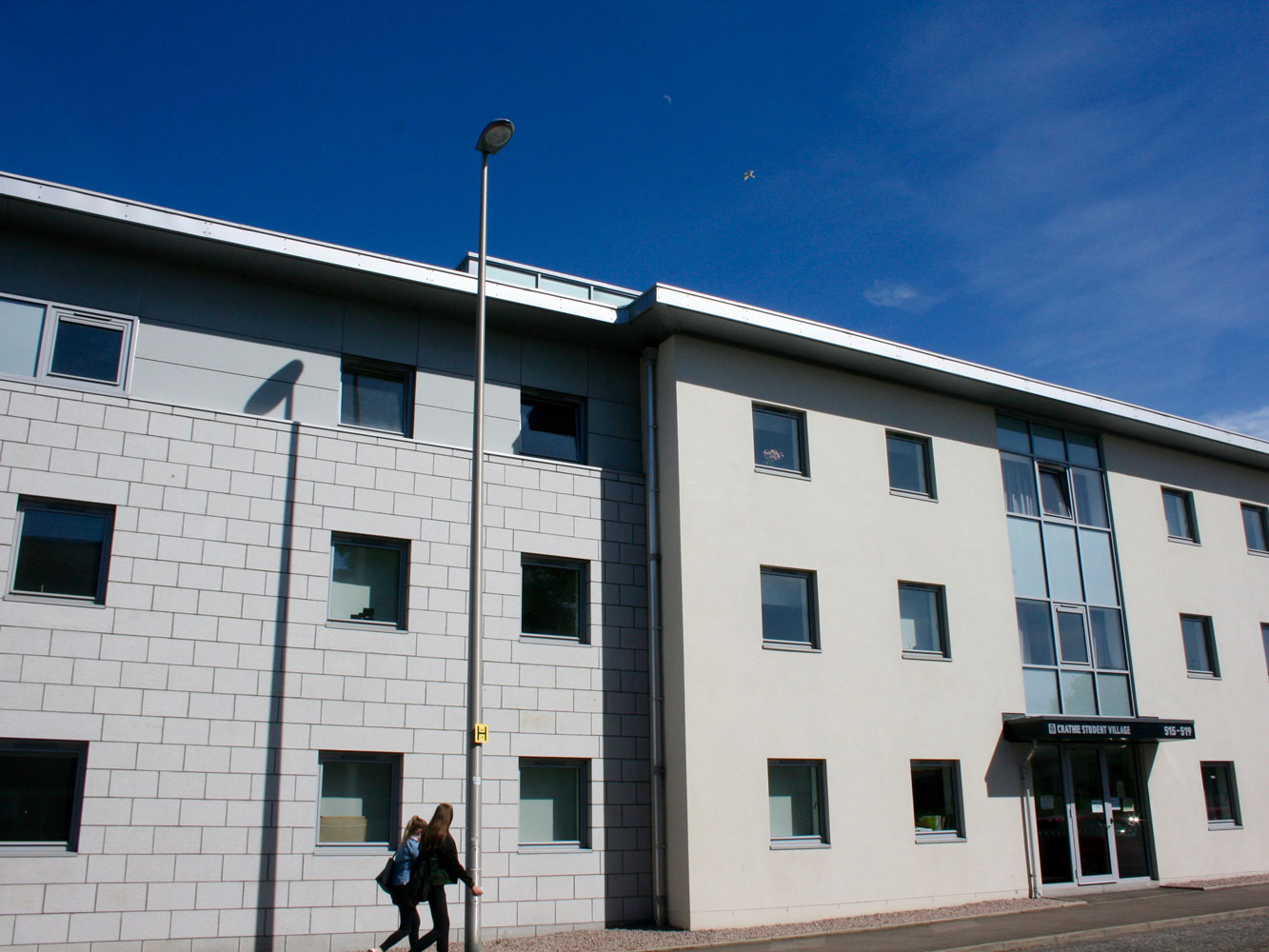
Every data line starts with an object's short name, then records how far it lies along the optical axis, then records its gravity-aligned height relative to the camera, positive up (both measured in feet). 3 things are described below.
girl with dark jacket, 36.99 -2.66
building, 40.27 +7.56
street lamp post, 38.14 +5.63
